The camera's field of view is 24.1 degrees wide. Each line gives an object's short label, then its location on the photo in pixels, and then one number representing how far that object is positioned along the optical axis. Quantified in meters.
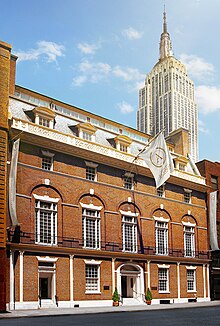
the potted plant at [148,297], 42.91
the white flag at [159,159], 43.72
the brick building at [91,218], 36.44
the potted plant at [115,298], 40.22
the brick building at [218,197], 51.62
